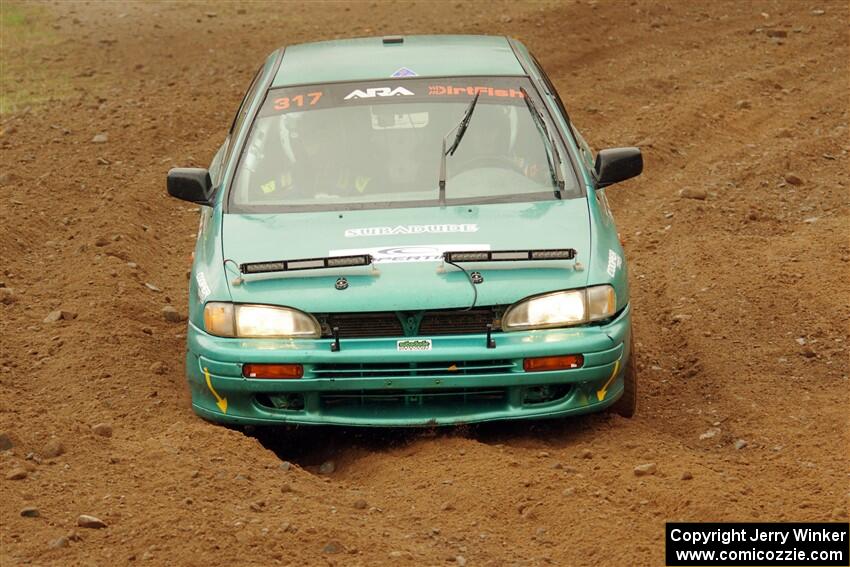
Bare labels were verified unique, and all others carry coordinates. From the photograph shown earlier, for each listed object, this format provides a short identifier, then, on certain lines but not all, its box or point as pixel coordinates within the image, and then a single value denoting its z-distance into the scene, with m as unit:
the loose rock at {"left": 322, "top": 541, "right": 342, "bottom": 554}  10.66
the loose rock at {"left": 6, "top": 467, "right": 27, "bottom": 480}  12.02
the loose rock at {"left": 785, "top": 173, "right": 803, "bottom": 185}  22.37
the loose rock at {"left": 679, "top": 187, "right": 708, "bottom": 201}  22.14
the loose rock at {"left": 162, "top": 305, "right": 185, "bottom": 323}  17.66
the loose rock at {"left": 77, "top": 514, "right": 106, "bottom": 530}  10.95
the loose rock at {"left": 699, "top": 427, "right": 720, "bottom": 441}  13.95
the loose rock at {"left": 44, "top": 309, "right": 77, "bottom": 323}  17.31
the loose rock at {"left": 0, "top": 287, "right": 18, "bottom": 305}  18.09
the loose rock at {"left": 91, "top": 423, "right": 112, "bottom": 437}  13.45
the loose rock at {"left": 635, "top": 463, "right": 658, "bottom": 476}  12.32
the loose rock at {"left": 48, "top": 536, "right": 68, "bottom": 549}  10.58
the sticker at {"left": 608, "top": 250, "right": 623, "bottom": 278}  13.15
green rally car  12.59
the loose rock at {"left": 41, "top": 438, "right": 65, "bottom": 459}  12.78
